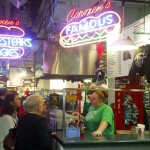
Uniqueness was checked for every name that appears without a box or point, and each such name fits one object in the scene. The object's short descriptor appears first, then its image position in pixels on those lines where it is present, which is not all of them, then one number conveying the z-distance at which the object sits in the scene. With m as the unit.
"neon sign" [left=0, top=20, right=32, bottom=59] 7.17
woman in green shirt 3.35
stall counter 2.94
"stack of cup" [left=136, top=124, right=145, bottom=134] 3.61
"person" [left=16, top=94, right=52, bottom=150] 2.98
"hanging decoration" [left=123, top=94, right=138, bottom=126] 3.99
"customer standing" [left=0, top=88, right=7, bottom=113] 5.47
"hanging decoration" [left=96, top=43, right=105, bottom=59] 6.00
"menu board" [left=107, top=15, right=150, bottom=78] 4.69
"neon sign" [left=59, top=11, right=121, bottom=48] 4.42
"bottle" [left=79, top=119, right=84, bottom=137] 3.25
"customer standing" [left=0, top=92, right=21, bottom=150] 3.70
